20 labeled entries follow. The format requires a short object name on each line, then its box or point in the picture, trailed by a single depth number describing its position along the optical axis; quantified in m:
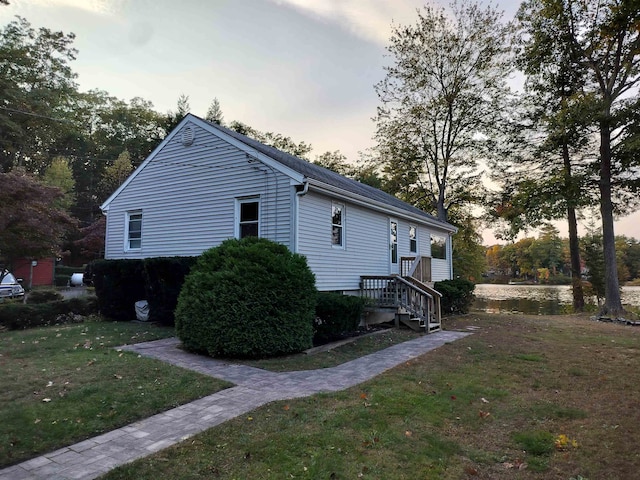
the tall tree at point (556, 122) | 16.58
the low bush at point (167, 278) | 9.63
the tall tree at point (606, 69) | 15.02
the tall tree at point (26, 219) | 12.59
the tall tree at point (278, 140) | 34.69
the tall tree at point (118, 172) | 32.50
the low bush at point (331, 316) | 8.36
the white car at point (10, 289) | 18.41
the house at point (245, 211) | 9.46
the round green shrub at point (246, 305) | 6.71
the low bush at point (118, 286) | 10.57
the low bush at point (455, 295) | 14.58
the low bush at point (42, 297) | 11.84
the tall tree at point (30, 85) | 30.08
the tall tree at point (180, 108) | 35.31
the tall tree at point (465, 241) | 27.97
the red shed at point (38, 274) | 26.88
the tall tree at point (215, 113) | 36.35
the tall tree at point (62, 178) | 30.83
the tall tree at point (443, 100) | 22.64
